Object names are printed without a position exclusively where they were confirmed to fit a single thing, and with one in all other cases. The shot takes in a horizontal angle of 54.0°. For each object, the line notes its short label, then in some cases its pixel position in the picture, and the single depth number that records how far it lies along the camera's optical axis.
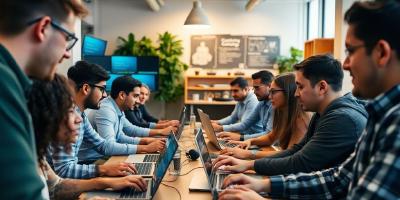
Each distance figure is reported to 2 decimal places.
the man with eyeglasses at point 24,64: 0.75
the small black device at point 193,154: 2.65
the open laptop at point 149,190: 1.71
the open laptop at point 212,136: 3.03
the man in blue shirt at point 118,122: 3.03
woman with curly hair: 1.32
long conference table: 1.79
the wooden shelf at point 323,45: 5.21
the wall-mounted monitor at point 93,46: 6.00
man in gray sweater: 1.80
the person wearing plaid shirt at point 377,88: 0.96
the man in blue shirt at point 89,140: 2.09
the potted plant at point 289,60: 6.98
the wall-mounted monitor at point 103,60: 6.26
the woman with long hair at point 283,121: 2.65
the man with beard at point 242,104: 4.58
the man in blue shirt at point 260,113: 4.07
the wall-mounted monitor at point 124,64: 6.62
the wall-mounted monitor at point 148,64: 6.77
